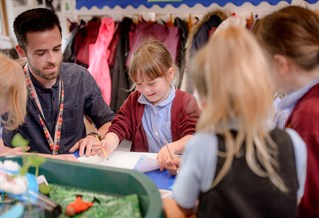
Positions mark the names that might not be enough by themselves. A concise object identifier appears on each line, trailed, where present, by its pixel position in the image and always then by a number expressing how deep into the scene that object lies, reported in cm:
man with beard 147
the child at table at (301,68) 79
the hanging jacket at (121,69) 257
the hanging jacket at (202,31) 233
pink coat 256
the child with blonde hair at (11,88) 98
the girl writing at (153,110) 138
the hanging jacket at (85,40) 266
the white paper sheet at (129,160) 118
